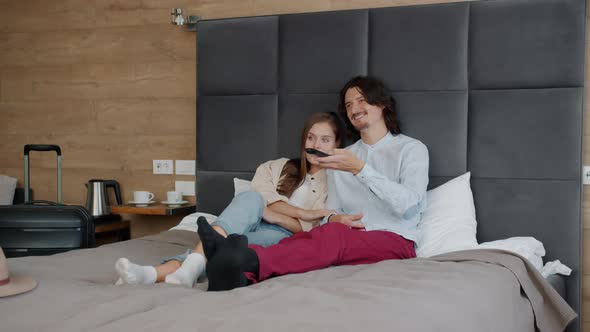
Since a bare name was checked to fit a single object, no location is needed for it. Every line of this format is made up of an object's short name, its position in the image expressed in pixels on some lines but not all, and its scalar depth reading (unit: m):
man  1.82
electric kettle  3.51
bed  1.48
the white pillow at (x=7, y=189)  3.78
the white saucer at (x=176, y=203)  3.46
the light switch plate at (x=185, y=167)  3.58
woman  2.31
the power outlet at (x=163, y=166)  3.65
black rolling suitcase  3.01
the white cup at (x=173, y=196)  3.45
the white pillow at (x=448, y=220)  2.45
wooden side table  3.30
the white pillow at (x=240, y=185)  3.06
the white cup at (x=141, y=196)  3.46
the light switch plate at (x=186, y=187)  3.59
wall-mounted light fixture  3.48
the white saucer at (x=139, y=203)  3.45
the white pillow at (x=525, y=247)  2.44
